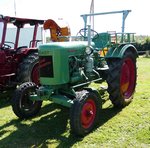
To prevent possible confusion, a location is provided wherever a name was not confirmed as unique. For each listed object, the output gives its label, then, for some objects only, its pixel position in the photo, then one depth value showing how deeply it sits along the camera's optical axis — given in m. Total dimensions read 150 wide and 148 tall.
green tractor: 2.96
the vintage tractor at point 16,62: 4.50
